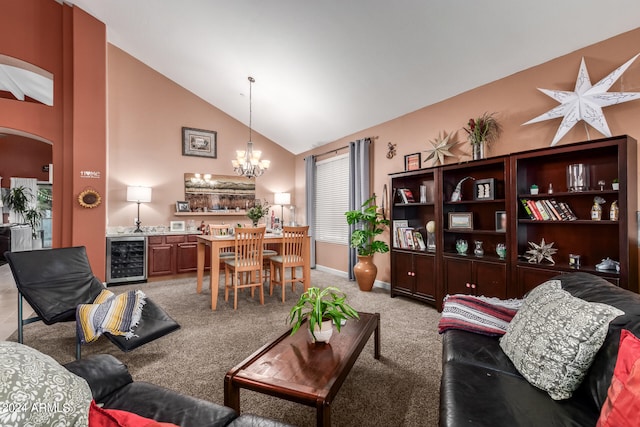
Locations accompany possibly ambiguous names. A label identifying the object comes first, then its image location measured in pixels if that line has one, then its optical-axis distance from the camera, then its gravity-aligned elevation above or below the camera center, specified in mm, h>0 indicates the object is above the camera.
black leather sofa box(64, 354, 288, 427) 1076 -742
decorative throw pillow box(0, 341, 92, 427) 638 -422
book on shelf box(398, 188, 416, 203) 4016 +292
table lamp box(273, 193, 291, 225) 6461 +414
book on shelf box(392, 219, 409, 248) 4051 -136
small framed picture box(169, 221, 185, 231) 5557 -152
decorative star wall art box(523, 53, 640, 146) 2348 +962
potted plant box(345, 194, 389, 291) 4262 -419
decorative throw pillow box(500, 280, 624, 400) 1174 -548
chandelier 4281 +828
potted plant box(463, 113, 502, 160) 3248 +923
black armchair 2293 -621
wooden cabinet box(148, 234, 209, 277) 4977 -633
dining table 3547 -497
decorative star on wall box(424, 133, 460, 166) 3668 +856
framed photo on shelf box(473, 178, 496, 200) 3123 +293
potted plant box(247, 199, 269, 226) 4191 +48
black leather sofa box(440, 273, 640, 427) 1097 -765
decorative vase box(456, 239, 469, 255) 3434 -368
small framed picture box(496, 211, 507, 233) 3159 -61
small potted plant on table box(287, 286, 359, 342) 1702 -580
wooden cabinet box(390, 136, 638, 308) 2352 -75
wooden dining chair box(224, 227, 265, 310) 3598 -454
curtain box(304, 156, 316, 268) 6203 +449
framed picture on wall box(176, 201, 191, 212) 5660 +214
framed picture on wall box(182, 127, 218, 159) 5793 +1526
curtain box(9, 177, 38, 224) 7254 +781
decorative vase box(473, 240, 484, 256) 3298 -384
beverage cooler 4678 -671
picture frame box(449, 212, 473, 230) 3362 -56
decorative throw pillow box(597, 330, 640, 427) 840 -533
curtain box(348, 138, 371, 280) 4836 +670
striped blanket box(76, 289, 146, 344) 2191 -762
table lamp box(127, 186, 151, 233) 5035 +406
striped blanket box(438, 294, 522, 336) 1883 -675
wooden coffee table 1291 -772
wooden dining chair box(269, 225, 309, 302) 4008 -477
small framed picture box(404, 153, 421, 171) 4090 +781
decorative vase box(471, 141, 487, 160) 3244 +737
